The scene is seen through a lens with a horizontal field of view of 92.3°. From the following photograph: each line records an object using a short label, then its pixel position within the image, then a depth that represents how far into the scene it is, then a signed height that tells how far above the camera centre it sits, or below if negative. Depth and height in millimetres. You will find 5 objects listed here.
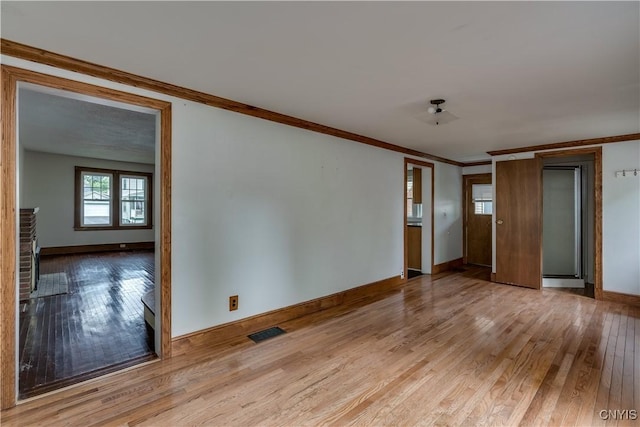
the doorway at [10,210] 1892 +20
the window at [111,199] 7828 +379
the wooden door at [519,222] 4805 -134
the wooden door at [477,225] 6387 -235
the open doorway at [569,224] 4957 -161
